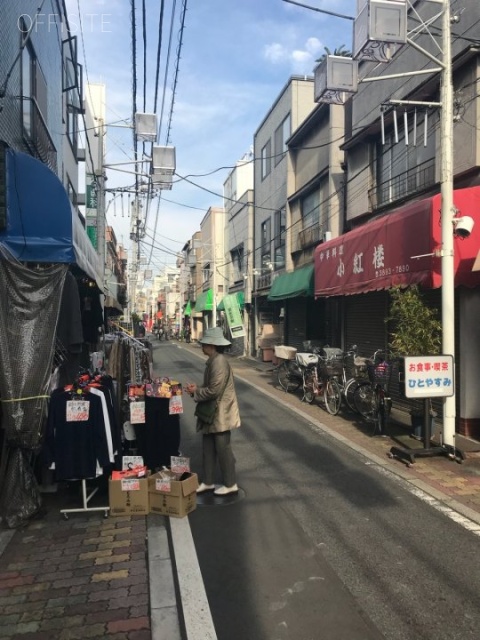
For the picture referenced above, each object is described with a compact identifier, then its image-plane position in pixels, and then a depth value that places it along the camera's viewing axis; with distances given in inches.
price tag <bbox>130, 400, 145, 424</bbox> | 219.3
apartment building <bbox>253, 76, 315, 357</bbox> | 794.2
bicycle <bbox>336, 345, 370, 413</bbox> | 402.3
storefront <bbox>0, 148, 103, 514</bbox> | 193.0
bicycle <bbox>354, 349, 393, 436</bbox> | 342.6
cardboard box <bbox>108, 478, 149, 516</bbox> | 200.2
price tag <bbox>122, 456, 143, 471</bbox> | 205.8
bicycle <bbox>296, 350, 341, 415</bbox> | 428.8
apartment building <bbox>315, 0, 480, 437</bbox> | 325.4
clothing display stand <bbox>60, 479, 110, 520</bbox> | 198.1
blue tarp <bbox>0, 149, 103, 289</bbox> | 230.2
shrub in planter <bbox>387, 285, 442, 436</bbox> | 309.4
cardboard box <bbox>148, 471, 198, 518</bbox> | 197.6
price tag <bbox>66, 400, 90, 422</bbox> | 195.0
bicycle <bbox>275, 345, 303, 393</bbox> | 542.5
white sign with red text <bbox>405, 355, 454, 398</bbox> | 280.7
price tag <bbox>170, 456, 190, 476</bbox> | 209.8
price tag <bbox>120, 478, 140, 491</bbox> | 199.9
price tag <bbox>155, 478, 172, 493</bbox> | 201.6
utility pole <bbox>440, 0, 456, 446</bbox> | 288.0
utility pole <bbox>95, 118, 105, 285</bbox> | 596.4
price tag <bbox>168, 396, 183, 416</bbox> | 225.0
